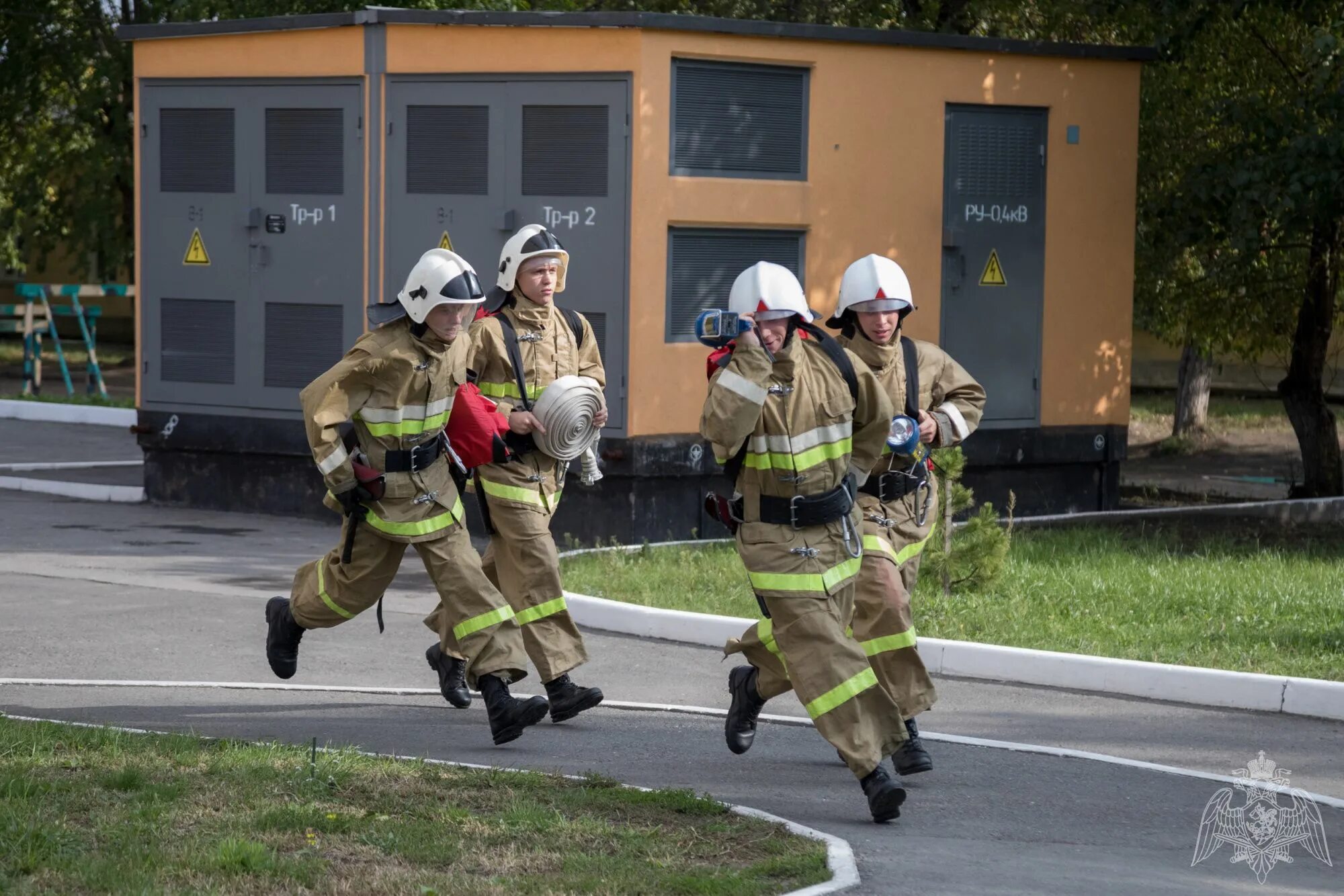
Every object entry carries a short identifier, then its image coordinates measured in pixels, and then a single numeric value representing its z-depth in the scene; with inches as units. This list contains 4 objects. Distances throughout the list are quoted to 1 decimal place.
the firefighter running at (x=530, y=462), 592.7
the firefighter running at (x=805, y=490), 477.1
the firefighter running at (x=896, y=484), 531.8
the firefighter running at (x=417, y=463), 548.4
